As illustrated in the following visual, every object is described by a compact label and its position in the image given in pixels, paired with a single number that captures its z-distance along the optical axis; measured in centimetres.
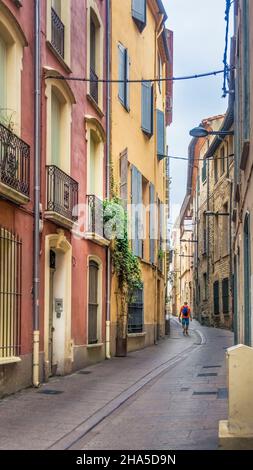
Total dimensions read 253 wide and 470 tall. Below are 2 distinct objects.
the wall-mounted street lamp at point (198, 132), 1741
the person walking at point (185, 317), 3041
